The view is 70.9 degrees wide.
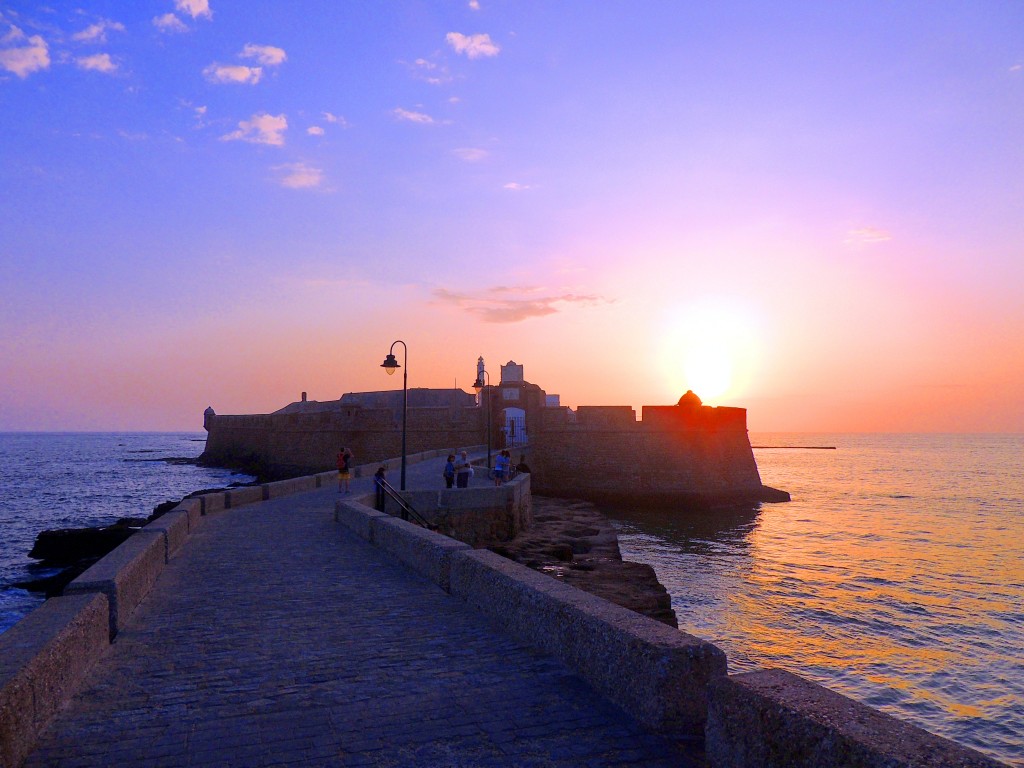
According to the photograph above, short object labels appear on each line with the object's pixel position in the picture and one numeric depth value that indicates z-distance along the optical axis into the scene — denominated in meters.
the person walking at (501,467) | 23.23
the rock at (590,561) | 14.59
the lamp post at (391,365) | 21.00
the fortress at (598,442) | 38.88
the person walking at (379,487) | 15.77
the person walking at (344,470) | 19.75
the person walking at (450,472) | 20.42
